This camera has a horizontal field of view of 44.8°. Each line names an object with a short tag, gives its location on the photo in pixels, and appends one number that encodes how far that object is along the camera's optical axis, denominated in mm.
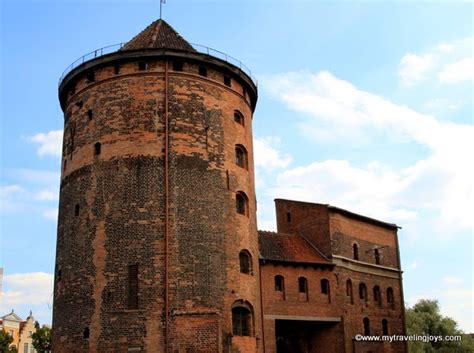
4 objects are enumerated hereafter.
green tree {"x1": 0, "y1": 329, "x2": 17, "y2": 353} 44356
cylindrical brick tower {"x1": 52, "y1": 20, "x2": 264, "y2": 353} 21844
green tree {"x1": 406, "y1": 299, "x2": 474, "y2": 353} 43656
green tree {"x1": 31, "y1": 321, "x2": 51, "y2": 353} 43562
